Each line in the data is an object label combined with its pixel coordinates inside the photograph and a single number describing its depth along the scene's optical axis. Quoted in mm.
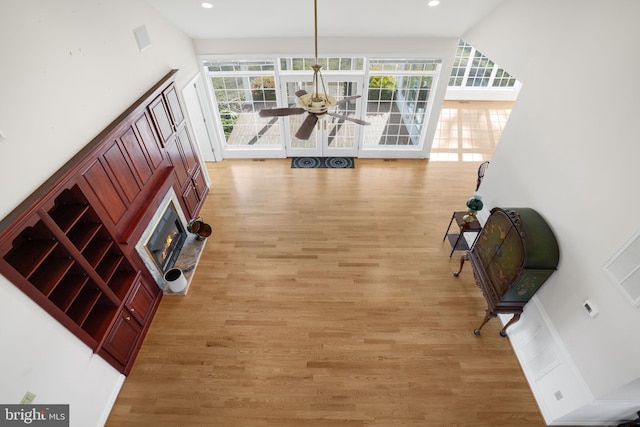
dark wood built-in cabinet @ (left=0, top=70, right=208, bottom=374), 2484
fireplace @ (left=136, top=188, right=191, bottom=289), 3834
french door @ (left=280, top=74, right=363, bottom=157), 5918
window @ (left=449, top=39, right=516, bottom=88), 8703
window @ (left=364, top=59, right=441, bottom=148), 5789
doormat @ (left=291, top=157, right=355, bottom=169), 6680
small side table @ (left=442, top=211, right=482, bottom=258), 4375
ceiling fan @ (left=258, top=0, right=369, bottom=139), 2500
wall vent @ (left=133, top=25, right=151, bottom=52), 3764
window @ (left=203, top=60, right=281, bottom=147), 5824
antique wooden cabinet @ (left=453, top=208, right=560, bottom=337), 2957
